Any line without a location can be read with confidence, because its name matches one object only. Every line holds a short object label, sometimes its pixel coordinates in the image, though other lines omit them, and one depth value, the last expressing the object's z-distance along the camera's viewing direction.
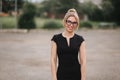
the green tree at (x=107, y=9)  21.76
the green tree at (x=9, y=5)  18.63
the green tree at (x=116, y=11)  21.70
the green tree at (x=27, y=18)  17.91
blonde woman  2.73
